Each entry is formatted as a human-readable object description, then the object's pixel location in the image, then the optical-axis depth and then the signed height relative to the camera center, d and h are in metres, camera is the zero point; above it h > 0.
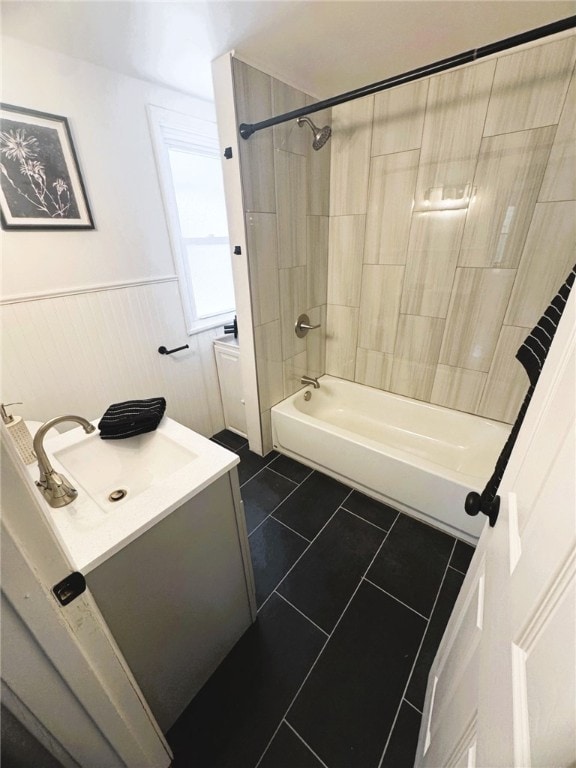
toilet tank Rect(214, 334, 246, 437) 2.27 -1.01
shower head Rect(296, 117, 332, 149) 1.66 +0.55
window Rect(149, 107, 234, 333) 1.81 +0.19
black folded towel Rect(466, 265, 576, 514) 0.82 -0.34
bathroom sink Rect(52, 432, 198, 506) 1.06 -0.74
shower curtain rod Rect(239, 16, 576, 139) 0.93 +0.56
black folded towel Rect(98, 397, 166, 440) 1.11 -0.61
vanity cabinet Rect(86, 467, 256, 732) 0.78 -0.97
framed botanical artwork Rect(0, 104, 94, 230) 1.26 +0.30
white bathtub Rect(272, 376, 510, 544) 1.60 -1.26
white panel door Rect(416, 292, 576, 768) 0.31 -0.44
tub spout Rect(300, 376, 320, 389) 2.39 -1.03
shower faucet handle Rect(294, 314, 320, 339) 2.21 -0.59
